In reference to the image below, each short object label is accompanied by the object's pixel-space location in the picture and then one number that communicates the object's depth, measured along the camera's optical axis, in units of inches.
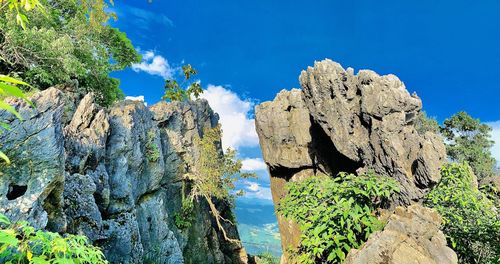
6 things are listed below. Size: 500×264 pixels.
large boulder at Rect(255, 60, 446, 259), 397.4
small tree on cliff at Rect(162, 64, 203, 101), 877.8
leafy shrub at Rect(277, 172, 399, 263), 258.8
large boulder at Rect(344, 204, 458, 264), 205.8
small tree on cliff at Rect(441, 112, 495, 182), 943.0
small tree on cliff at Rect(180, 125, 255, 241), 530.0
